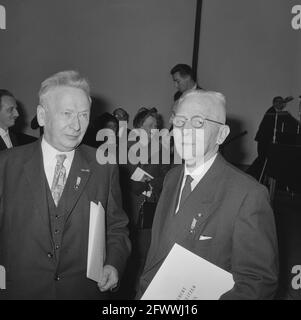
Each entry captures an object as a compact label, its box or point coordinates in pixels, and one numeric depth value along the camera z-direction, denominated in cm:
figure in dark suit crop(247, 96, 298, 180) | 741
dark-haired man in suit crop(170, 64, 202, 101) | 568
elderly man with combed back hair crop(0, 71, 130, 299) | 167
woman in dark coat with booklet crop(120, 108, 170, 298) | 347
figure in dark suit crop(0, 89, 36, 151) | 408
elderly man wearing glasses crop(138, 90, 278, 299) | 139
